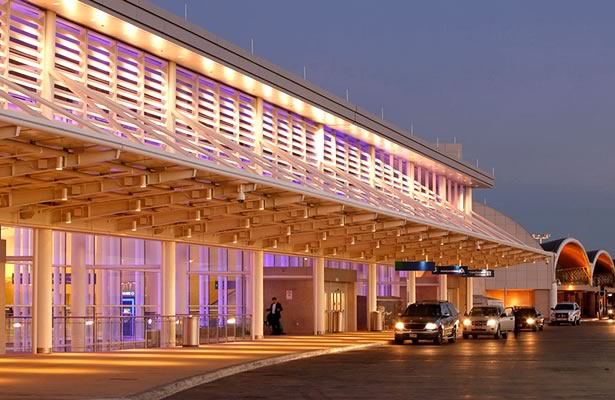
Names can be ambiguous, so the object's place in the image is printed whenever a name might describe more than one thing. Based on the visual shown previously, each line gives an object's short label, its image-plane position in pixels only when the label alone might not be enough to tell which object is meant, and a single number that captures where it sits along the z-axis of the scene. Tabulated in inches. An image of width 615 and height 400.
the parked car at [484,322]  2053.4
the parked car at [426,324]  1774.1
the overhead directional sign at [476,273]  2501.5
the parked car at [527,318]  2642.7
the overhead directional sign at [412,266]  2143.2
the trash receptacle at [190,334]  1509.6
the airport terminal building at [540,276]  4220.0
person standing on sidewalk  1991.9
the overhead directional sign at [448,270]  2316.7
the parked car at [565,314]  3304.6
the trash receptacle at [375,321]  2321.6
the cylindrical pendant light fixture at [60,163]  935.0
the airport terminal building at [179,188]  1031.6
